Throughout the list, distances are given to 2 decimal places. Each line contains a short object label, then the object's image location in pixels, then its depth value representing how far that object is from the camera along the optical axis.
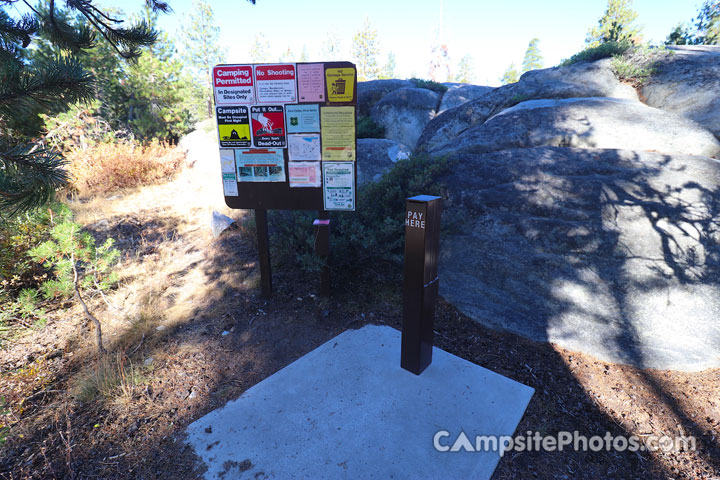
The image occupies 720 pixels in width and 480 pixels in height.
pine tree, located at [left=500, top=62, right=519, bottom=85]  64.31
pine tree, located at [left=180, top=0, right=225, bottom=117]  39.91
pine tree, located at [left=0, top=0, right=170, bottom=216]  1.85
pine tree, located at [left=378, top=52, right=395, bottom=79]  75.69
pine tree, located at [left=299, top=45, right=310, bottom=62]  73.71
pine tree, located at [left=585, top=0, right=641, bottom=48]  29.75
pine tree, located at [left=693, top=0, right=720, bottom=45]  18.62
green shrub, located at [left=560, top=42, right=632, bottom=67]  7.46
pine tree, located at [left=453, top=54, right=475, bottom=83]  78.12
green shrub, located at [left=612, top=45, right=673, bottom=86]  6.68
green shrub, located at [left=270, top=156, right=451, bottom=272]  4.21
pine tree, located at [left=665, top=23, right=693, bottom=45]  11.56
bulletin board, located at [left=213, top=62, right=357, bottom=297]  3.56
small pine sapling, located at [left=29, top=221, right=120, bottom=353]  3.28
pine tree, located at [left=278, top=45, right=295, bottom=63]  64.97
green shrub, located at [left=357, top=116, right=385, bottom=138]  11.53
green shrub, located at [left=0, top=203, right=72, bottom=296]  4.13
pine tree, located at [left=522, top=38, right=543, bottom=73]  59.20
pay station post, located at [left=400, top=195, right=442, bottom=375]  2.69
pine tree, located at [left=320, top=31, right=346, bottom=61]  59.85
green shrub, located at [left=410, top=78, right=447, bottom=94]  13.70
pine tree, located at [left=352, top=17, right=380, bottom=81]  56.94
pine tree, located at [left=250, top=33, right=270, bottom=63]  57.00
